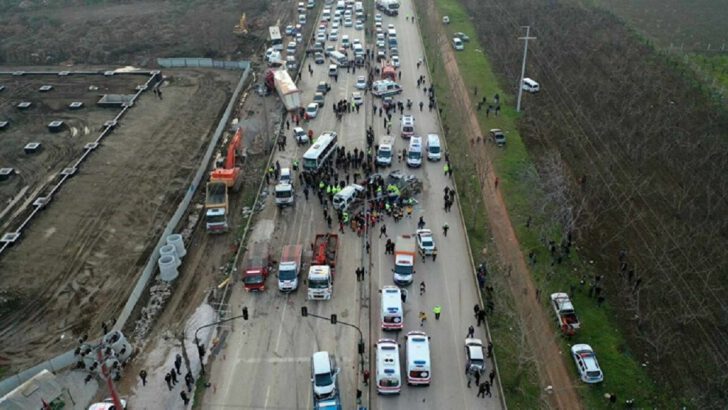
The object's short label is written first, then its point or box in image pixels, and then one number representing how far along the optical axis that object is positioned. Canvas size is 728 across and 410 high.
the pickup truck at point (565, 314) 34.78
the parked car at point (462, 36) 83.21
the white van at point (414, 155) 52.69
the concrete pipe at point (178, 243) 41.62
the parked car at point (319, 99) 65.31
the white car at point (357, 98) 64.94
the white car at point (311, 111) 62.34
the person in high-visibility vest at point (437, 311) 36.16
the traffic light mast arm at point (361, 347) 32.59
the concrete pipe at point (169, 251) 40.72
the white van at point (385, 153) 52.88
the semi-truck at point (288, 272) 38.69
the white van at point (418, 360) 31.88
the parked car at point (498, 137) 56.16
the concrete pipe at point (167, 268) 40.00
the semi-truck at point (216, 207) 44.81
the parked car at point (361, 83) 68.44
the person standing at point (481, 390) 31.30
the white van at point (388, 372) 31.39
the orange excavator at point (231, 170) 49.34
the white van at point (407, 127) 58.12
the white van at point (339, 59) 75.56
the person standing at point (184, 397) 31.05
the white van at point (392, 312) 35.34
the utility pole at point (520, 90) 60.81
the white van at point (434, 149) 53.72
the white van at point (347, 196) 45.81
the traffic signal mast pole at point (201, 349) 31.90
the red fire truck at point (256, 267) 38.84
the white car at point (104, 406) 30.27
